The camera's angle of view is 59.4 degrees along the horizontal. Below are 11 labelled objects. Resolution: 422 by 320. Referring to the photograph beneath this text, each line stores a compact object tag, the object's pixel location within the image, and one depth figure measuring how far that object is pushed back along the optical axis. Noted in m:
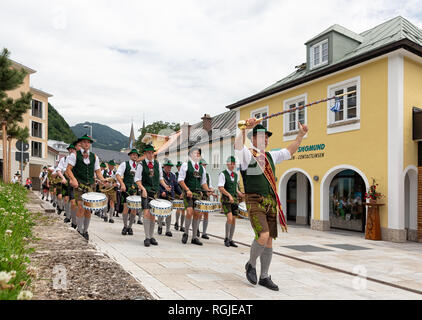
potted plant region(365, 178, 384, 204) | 12.74
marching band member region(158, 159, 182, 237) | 12.31
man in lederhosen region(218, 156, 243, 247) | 9.12
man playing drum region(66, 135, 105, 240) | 7.98
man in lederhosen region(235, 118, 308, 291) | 5.09
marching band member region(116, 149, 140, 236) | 10.07
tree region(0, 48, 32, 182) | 15.49
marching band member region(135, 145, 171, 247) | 8.33
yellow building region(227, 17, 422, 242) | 12.66
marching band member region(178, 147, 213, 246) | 9.21
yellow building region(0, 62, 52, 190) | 51.28
